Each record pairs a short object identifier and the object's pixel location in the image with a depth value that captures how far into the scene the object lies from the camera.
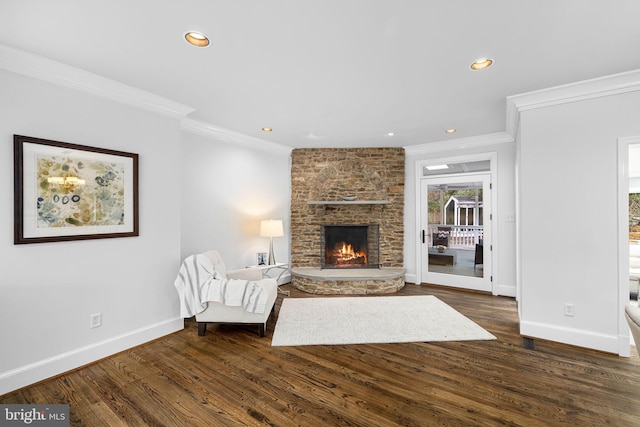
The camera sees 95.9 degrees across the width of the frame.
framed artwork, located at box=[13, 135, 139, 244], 2.29
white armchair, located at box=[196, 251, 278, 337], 3.19
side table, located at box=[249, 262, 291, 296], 4.53
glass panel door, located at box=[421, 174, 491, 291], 4.99
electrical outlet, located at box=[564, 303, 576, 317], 2.93
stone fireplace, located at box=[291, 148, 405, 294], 5.54
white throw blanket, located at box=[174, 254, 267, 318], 3.12
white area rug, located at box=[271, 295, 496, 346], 3.13
